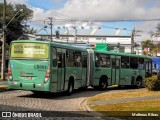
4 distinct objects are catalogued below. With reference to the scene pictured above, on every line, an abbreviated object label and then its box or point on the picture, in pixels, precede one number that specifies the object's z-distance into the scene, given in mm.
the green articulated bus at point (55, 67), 19719
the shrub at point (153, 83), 23477
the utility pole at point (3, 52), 38219
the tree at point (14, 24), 77188
